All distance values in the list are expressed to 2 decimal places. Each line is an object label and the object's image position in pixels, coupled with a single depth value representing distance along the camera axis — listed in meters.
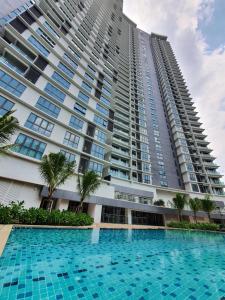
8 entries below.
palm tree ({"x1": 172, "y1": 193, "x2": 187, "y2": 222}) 31.66
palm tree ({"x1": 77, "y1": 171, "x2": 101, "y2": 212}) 20.53
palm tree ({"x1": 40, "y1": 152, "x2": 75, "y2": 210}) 16.81
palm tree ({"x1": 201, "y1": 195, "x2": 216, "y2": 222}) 32.44
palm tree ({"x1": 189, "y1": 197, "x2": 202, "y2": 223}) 32.08
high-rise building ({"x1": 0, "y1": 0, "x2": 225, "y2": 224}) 21.05
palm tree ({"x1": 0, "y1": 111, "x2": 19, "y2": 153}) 11.57
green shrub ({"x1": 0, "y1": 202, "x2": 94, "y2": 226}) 13.70
